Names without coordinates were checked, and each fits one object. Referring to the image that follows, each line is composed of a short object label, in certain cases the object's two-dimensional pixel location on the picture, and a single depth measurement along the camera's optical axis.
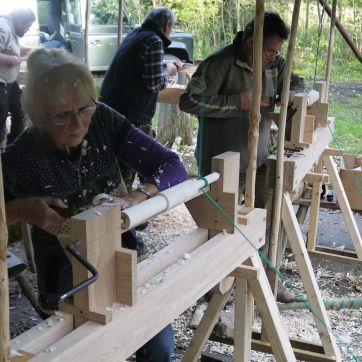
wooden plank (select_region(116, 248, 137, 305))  1.21
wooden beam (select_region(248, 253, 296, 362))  1.87
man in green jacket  2.88
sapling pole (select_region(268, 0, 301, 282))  2.28
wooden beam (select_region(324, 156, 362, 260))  3.82
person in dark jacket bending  3.67
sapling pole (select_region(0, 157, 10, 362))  0.84
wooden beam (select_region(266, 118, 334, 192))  2.54
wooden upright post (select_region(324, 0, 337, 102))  3.57
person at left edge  4.12
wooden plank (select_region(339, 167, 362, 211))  4.23
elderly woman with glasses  1.57
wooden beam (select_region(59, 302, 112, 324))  1.18
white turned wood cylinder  1.23
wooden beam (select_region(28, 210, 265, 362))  1.13
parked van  8.25
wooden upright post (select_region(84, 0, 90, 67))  4.63
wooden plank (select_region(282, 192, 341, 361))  2.63
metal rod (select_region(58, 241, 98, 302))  1.06
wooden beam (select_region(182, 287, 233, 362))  2.04
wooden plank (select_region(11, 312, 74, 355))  1.09
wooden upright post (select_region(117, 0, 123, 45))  4.72
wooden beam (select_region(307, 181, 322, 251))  3.88
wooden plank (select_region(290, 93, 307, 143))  2.79
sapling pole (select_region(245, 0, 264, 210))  1.82
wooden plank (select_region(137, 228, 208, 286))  1.41
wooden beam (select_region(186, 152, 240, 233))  1.65
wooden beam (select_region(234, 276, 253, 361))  1.91
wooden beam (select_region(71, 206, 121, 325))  1.12
